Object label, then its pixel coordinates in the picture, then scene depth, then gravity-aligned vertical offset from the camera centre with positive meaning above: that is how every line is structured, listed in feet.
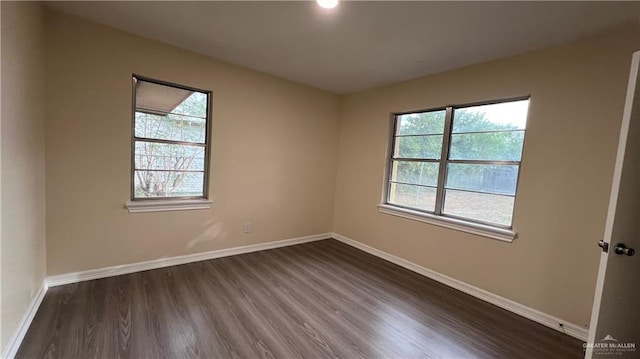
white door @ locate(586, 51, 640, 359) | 4.91 -1.15
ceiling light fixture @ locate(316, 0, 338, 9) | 6.13 +3.80
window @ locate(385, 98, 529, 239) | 8.57 +0.51
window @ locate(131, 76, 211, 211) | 9.10 +0.46
